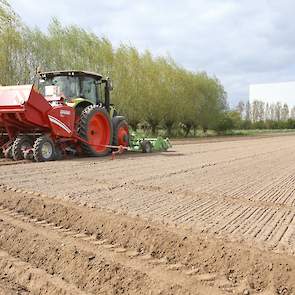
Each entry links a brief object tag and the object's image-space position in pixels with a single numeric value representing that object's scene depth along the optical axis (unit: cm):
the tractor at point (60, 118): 1024
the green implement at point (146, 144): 1422
